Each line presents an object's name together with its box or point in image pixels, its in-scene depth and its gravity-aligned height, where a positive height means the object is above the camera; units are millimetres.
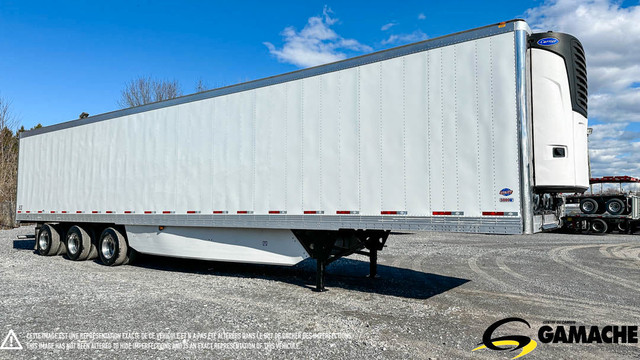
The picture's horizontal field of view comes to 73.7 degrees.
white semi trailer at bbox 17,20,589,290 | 6137 +891
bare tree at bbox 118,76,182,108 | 37500 +9710
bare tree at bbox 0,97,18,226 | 27750 +1905
